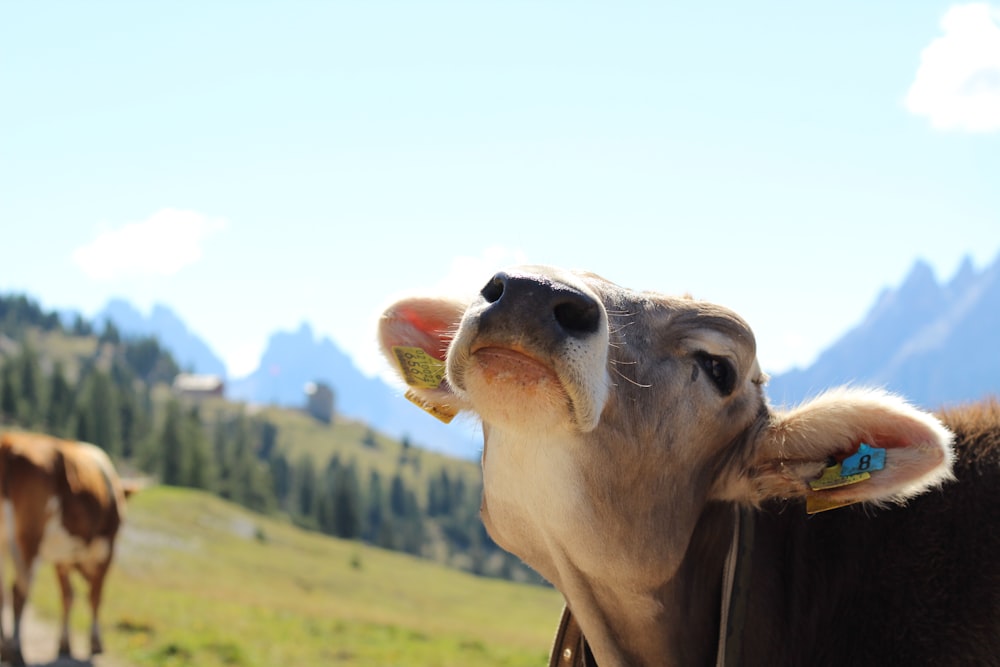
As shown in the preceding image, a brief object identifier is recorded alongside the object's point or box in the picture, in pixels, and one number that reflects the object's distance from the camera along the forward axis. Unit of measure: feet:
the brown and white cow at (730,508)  11.62
